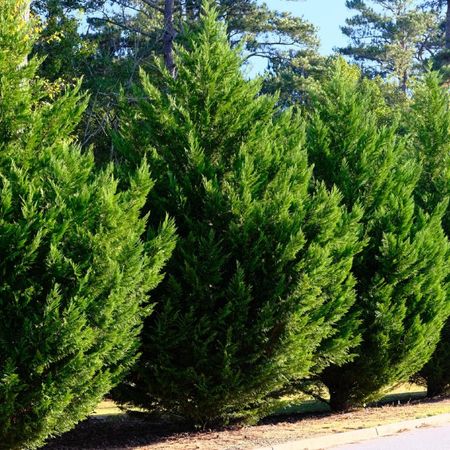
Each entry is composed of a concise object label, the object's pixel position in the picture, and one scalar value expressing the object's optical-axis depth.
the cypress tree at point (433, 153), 14.93
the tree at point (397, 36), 49.62
